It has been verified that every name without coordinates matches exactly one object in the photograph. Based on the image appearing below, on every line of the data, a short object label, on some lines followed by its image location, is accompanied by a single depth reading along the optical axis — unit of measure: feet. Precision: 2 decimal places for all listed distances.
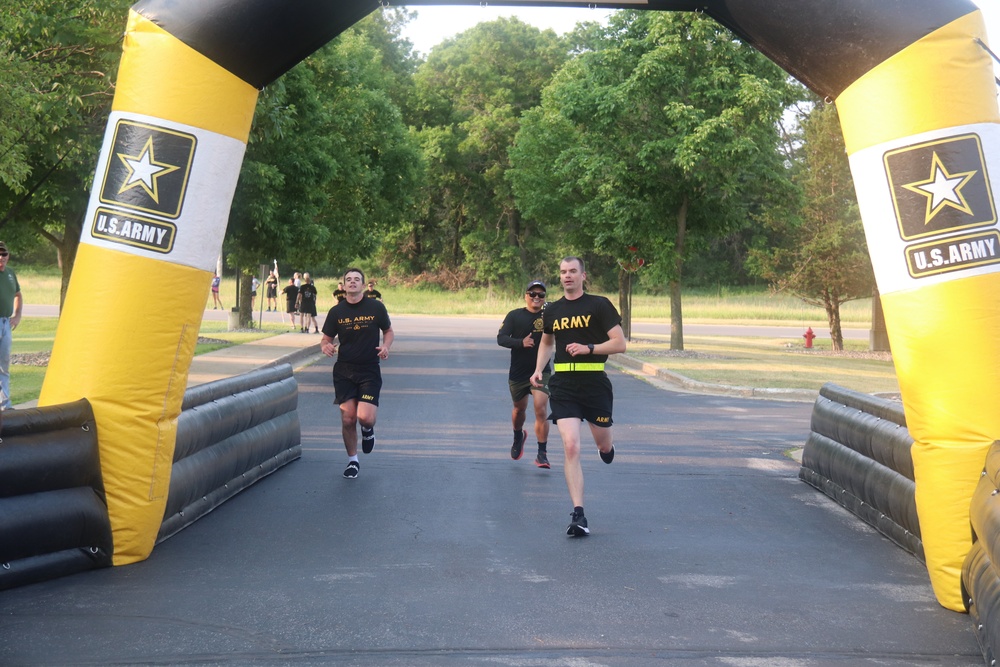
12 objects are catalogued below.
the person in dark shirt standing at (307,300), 119.24
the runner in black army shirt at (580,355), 29.26
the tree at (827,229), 106.42
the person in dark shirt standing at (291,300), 128.88
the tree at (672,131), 90.43
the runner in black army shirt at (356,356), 36.50
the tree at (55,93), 48.57
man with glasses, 39.40
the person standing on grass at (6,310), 44.57
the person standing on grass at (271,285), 146.43
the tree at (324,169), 79.77
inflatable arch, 22.40
